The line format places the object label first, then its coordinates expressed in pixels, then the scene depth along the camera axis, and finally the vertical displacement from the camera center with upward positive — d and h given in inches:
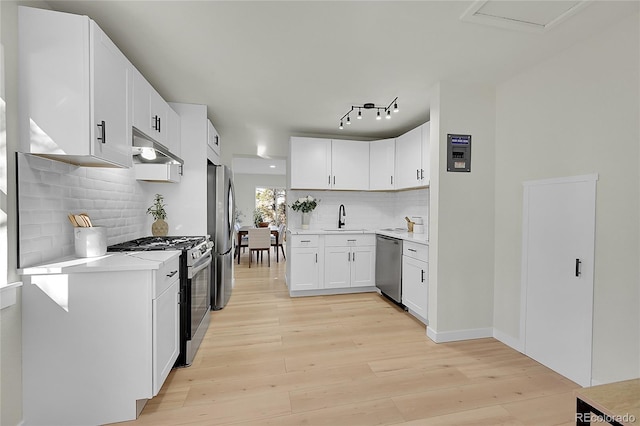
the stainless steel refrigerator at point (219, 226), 133.6 -8.7
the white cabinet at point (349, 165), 170.1 +26.8
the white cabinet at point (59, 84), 58.9 +26.0
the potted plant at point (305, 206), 173.9 +1.4
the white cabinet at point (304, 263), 157.0 -30.4
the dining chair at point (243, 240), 273.9 -32.4
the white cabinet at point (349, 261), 159.9 -29.7
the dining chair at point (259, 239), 247.4 -27.3
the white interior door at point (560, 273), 78.8 -19.1
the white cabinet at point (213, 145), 130.7 +30.9
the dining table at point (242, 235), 268.3 -26.5
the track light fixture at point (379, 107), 127.3 +48.0
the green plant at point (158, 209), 115.5 -0.8
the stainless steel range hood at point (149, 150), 84.9 +19.0
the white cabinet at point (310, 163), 166.1 +27.1
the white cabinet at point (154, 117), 83.7 +31.2
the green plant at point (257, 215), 329.5 -9.0
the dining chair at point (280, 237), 286.2 -31.0
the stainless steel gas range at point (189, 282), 87.0 -24.8
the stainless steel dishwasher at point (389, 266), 140.1 -30.2
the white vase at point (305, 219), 178.2 -6.7
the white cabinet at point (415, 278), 119.2 -30.9
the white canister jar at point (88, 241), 71.6 -8.9
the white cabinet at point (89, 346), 60.4 -30.8
